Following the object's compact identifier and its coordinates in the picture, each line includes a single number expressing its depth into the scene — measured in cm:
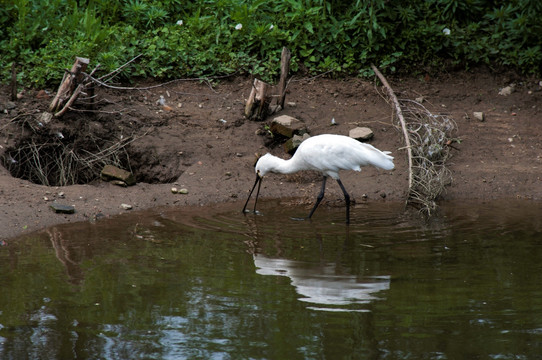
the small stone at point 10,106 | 1831
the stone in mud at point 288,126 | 1881
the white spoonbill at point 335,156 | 1557
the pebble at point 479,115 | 2012
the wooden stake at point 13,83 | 1827
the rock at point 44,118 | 1794
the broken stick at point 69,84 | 1748
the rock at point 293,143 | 1842
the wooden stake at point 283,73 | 1986
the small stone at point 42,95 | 1914
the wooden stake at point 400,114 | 1652
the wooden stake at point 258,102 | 1914
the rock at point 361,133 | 1893
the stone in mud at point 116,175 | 1697
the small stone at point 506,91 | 2125
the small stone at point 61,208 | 1504
